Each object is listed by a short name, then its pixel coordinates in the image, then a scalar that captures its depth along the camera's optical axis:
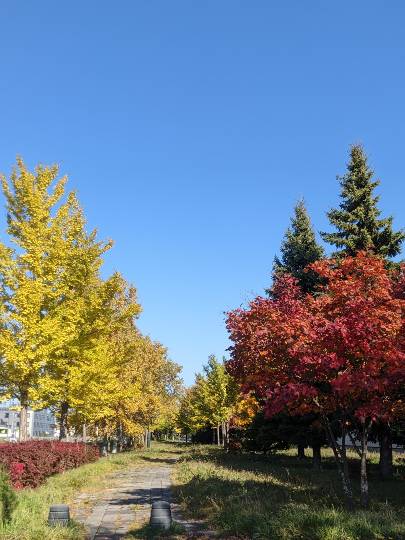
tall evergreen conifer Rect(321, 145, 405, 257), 21.31
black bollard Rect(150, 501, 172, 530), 9.09
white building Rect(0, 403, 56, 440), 154.60
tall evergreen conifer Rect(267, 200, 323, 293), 24.21
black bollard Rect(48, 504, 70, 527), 8.81
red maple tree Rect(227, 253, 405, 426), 9.55
